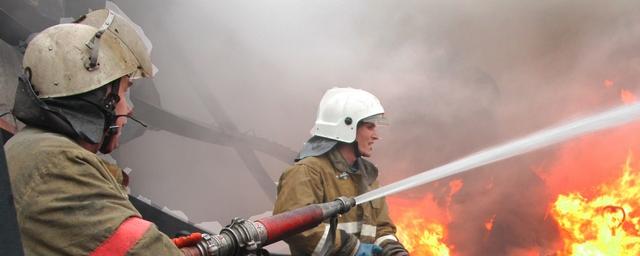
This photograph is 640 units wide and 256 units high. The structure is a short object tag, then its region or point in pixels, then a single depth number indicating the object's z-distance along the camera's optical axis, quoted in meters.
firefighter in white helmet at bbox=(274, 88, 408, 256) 3.50
